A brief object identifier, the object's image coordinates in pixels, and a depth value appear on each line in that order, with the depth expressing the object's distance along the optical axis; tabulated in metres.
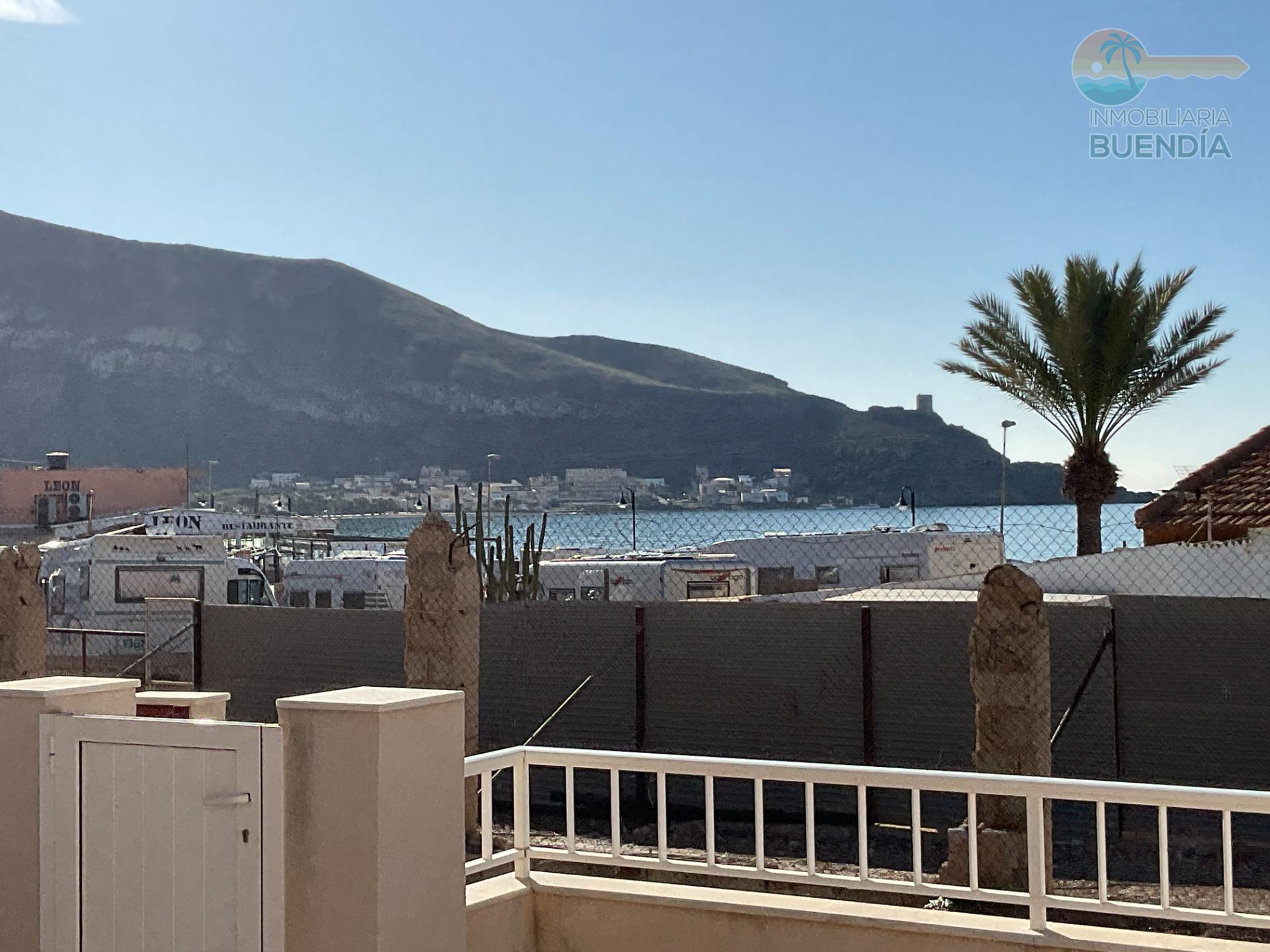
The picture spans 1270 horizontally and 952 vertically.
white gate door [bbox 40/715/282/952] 4.72
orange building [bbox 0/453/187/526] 54.94
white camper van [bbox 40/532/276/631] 28.70
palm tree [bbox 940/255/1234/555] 22.69
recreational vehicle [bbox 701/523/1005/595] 29.02
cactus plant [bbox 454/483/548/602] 19.12
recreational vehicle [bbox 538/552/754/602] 26.27
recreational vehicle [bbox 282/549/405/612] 31.62
